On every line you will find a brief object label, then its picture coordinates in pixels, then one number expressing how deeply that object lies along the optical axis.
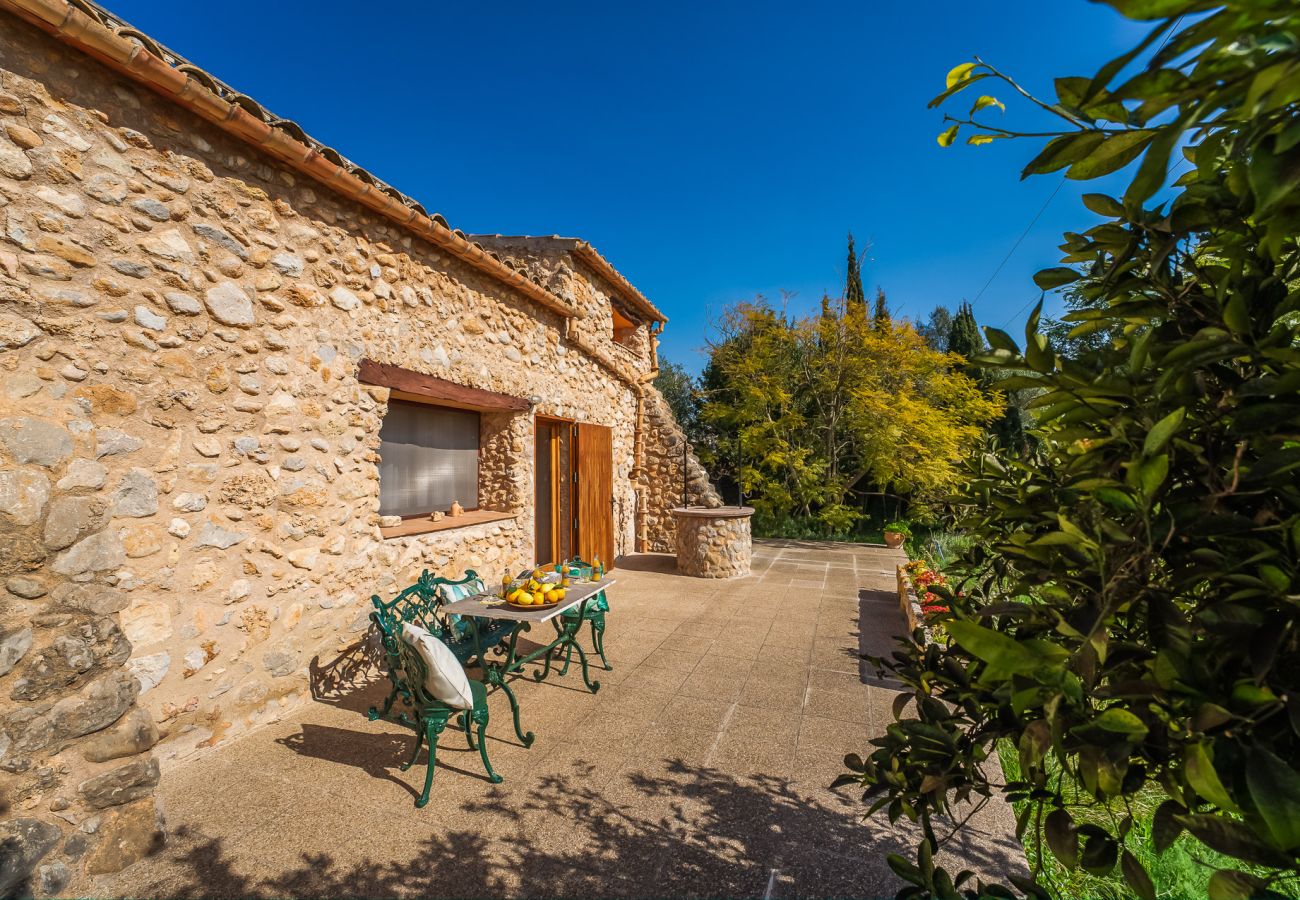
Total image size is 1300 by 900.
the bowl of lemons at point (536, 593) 3.63
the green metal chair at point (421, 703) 2.81
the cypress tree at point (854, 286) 13.88
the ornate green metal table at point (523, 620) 3.37
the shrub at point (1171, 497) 0.53
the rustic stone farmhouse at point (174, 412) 2.37
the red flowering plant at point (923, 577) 5.19
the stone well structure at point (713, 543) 7.78
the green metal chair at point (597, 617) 4.33
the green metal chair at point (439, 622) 3.50
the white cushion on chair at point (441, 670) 2.71
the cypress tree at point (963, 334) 16.31
